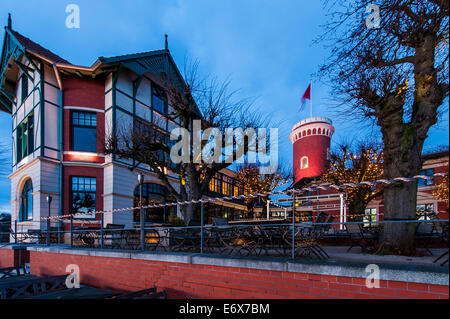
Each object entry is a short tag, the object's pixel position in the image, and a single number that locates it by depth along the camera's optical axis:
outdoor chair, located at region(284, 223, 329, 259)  4.70
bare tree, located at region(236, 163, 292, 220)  18.55
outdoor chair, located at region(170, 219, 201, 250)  6.10
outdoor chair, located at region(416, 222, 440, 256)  5.98
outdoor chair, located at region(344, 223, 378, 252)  6.28
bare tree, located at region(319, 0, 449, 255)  4.88
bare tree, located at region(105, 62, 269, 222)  9.44
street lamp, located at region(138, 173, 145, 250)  5.44
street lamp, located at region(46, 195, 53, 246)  7.71
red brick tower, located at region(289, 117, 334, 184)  31.95
